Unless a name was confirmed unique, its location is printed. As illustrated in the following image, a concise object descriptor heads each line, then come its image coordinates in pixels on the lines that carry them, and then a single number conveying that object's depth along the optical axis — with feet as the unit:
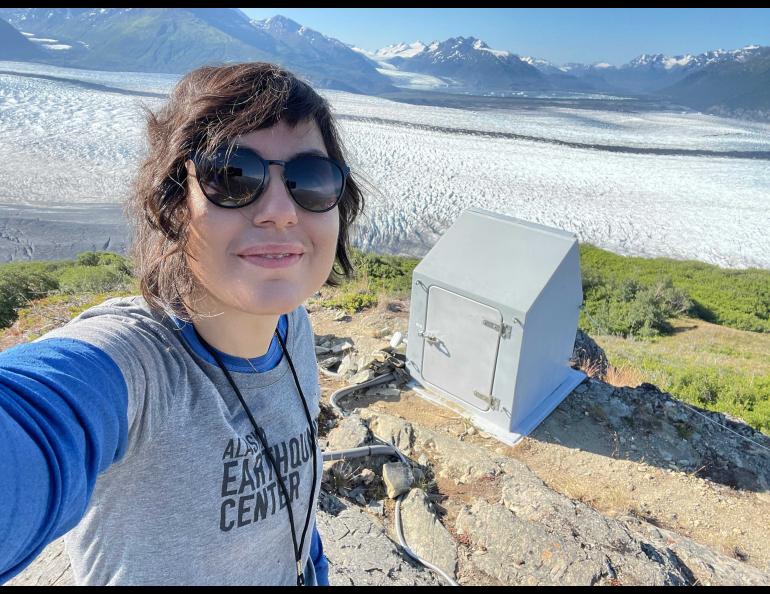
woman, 2.46
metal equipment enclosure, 13.65
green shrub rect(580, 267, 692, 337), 43.78
